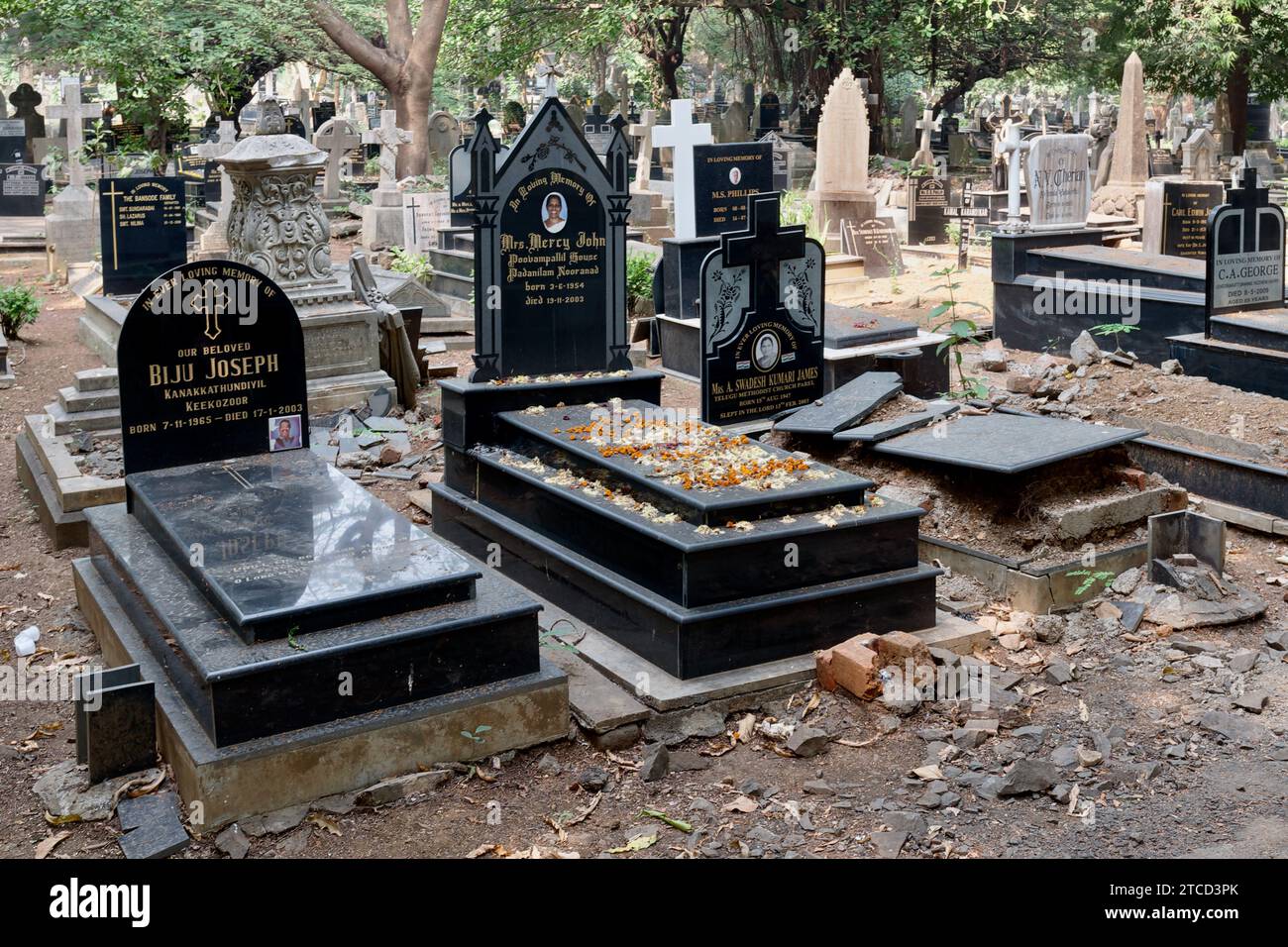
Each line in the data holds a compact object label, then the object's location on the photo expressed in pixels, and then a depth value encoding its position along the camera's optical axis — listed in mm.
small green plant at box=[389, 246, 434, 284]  15852
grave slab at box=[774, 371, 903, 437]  7906
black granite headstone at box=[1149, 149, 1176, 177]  27484
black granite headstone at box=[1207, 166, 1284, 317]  10172
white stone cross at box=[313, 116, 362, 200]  23766
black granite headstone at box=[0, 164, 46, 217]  21984
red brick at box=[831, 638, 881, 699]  5613
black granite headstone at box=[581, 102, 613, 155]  23594
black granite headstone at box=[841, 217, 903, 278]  16984
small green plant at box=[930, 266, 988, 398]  9698
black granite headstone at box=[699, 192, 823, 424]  8508
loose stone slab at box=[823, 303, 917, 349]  10430
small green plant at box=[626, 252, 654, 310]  13969
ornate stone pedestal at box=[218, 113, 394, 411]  10547
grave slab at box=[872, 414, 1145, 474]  6898
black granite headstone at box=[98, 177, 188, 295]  13195
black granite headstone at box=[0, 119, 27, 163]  24922
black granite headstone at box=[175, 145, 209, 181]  23625
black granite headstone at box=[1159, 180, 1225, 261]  14586
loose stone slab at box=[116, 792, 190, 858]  4520
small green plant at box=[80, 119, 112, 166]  22870
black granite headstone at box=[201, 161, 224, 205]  21453
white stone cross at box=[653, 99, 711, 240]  12836
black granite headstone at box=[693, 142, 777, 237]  12773
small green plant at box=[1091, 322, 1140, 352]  10961
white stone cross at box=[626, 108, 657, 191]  21344
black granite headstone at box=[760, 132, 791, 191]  19575
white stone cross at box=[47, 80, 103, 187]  21380
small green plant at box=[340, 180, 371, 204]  24817
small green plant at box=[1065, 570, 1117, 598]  6762
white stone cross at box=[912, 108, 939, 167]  28391
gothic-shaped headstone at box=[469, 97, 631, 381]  7664
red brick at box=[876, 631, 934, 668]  5730
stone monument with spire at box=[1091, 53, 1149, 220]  20766
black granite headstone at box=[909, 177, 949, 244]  20172
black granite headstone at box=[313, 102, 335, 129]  34347
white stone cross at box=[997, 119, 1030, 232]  13651
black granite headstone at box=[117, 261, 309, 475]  6484
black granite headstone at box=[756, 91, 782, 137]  29422
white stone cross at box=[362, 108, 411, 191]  20766
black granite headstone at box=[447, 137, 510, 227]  11664
